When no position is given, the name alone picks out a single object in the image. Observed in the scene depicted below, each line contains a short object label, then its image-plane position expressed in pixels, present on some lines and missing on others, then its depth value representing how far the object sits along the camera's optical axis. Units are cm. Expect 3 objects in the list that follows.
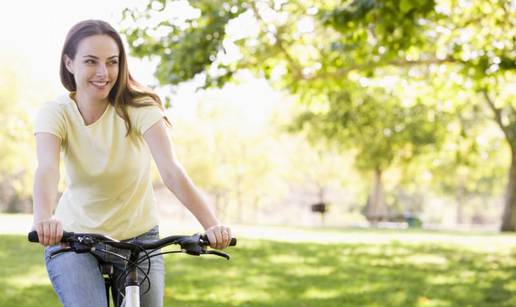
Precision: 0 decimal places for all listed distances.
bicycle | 297
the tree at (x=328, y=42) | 1157
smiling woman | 335
